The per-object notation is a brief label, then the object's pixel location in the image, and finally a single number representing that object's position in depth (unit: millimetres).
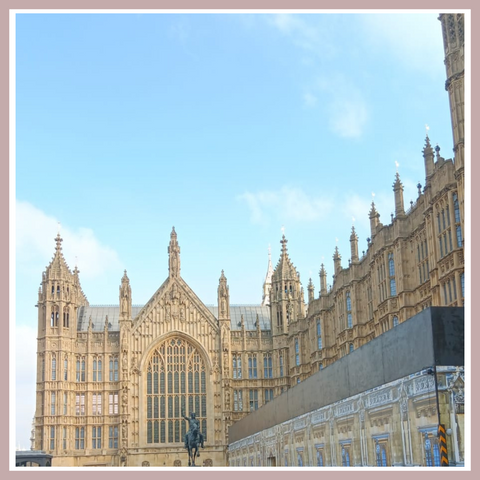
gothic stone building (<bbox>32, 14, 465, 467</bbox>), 76688
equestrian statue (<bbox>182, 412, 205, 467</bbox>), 60316
